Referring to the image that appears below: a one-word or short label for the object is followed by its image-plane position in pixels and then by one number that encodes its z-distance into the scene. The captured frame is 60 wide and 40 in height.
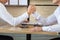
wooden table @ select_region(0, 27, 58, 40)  1.79
